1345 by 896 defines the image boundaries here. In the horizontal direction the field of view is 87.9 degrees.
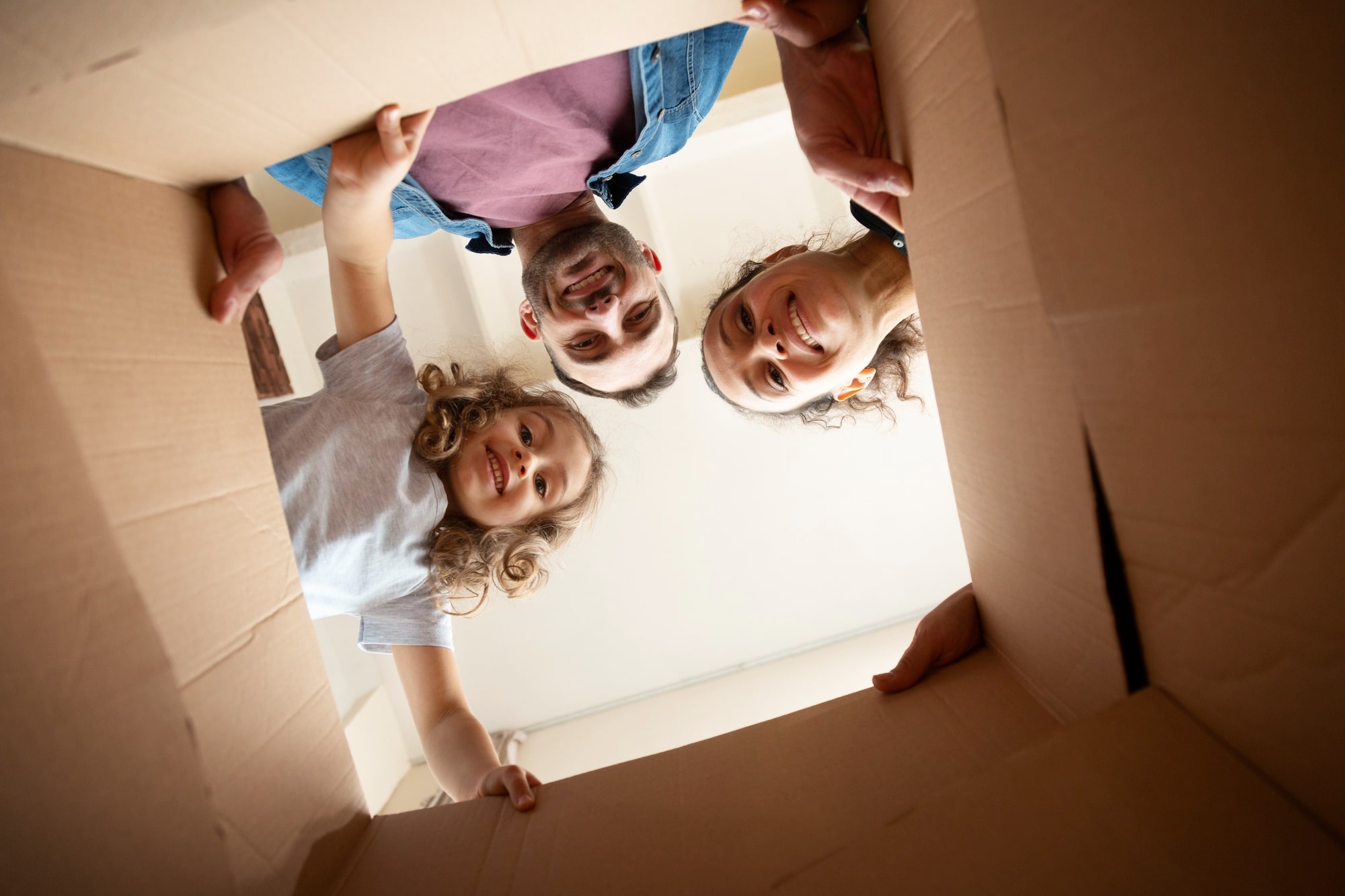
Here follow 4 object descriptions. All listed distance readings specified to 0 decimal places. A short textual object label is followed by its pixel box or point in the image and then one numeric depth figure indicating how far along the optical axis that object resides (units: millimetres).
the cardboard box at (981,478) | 352
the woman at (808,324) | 1071
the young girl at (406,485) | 953
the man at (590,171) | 599
